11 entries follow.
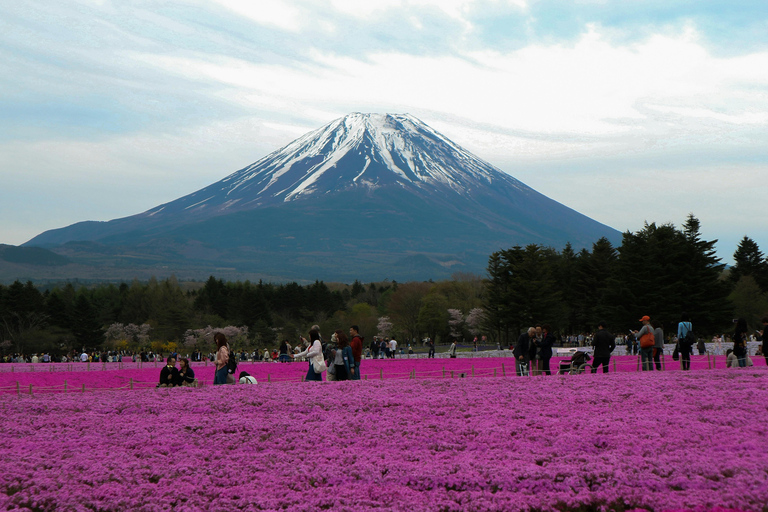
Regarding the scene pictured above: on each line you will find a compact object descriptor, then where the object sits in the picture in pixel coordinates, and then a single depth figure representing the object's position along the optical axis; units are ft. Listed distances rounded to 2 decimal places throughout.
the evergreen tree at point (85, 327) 321.32
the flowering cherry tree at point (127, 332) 386.11
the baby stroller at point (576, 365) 84.48
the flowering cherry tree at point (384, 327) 415.44
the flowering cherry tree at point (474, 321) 356.59
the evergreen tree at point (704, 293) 219.41
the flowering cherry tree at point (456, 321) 367.86
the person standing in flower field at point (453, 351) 151.31
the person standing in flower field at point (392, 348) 170.71
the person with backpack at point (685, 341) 87.92
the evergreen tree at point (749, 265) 318.04
